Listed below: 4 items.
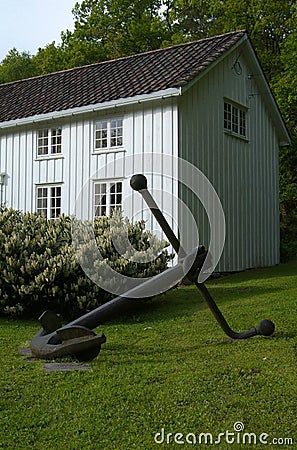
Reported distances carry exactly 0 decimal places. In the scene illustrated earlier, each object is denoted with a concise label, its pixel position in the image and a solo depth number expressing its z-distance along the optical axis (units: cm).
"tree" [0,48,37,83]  4431
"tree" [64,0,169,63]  3756
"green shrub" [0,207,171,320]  1079
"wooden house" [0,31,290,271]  1599
